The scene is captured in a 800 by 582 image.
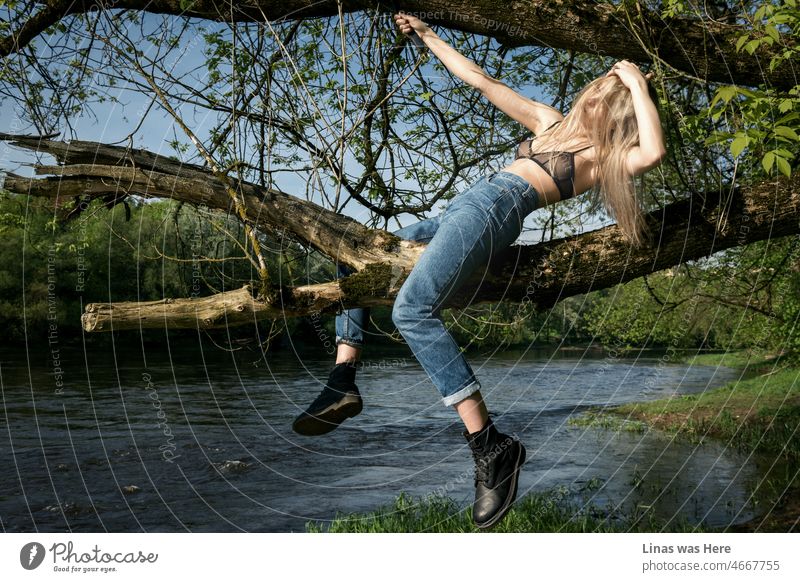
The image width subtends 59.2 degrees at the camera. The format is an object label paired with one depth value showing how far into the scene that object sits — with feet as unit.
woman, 9.05
